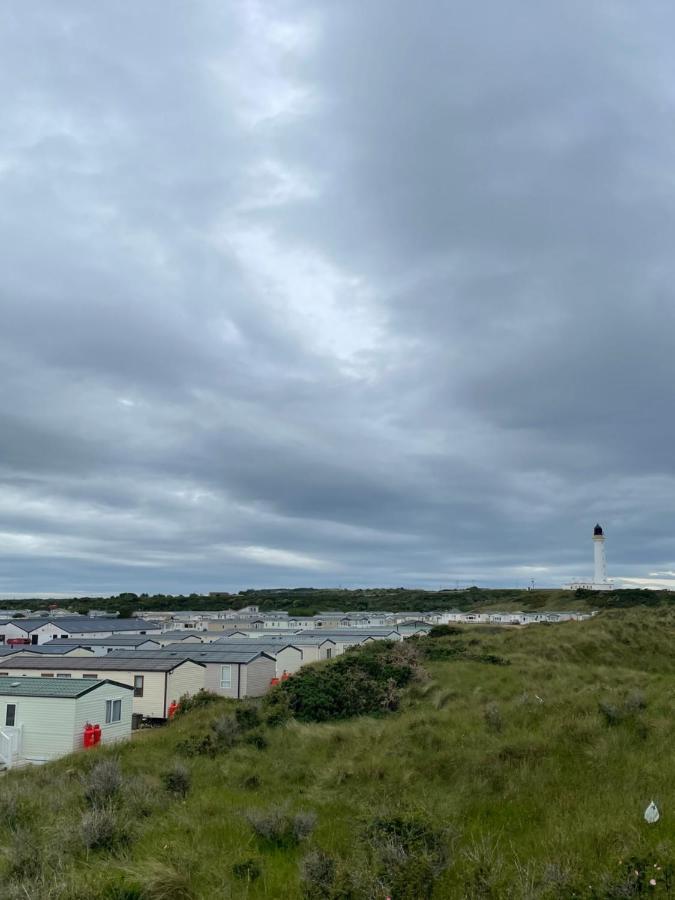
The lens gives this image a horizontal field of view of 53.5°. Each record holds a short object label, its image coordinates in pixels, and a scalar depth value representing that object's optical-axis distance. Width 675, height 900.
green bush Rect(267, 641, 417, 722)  28.42
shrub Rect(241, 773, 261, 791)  15.33
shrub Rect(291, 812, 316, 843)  9.85
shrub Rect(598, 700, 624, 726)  14.76
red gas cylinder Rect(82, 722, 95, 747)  27.47
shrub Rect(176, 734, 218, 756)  21.19
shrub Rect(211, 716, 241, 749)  22.40
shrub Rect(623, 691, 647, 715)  15.41
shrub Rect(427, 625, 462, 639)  53.80
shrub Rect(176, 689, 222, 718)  34.50
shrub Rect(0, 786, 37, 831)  11.23
